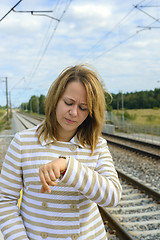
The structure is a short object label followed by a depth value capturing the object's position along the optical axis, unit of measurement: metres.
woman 1.50
